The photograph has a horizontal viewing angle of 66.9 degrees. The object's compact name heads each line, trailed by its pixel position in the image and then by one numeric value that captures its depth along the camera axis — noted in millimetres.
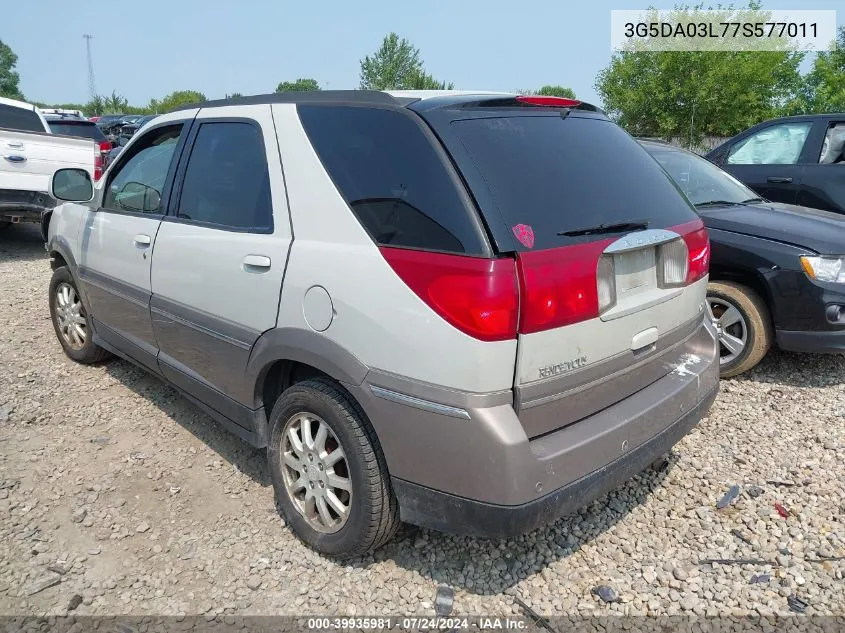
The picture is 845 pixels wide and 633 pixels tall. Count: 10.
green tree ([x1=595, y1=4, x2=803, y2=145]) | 27766
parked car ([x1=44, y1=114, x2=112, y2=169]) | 13203
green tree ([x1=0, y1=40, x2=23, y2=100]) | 78312
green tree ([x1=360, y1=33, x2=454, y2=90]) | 45250
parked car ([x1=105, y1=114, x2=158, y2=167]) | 18231
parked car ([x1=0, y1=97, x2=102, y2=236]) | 8047
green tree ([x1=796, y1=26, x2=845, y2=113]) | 24950
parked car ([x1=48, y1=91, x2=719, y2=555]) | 2049
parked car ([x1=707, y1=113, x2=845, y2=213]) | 6477
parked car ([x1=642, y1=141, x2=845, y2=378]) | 4105
